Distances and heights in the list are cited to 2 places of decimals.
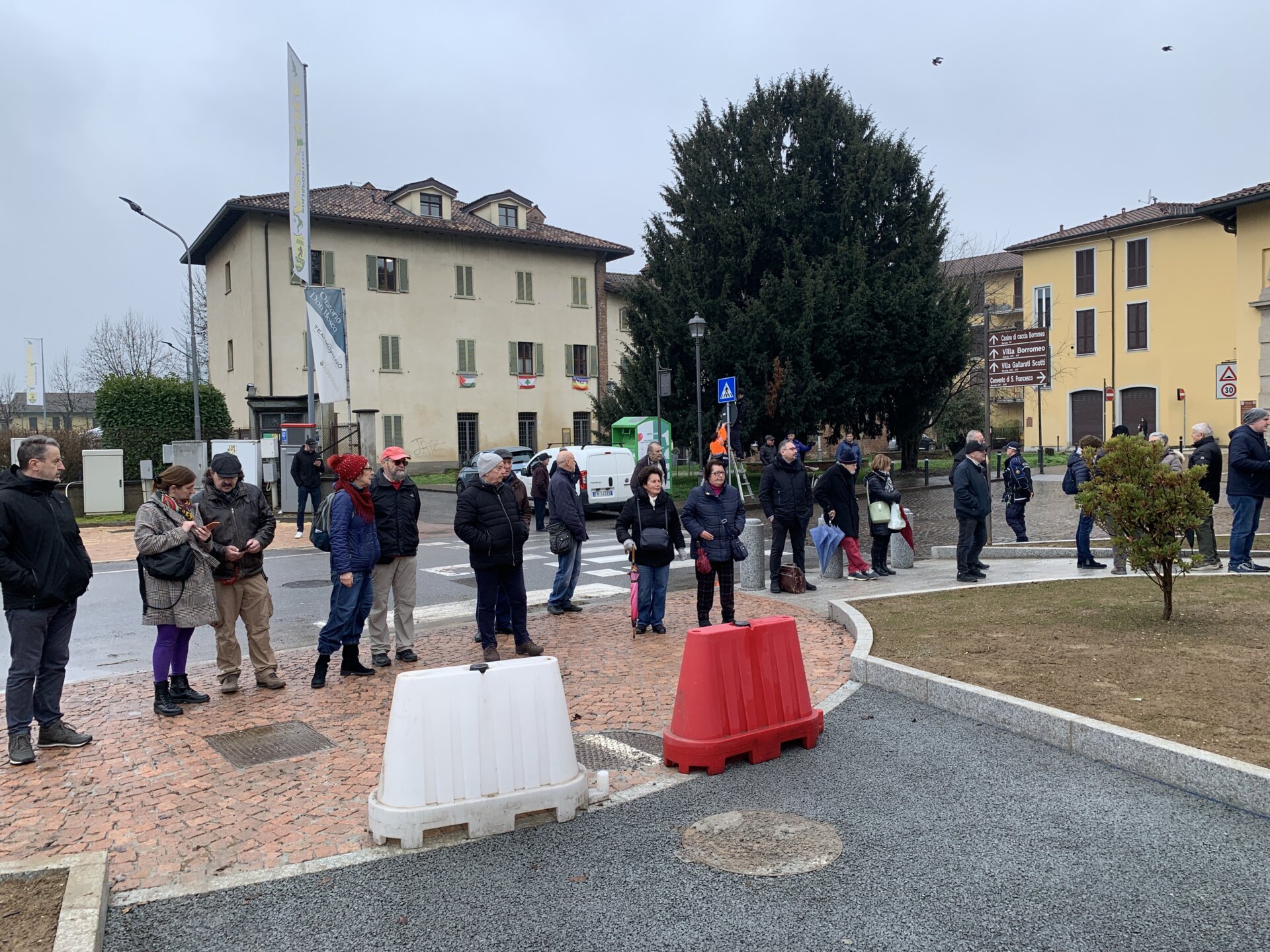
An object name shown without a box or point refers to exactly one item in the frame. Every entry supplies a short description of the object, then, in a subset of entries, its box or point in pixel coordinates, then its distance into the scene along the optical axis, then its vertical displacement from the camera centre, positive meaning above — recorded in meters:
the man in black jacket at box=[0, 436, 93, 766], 5.39 -0.68
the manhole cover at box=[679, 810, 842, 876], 3.89 -1.70
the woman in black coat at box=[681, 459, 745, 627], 8.69 -0.67
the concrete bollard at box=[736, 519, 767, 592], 11.38 -1.34
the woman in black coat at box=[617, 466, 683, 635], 8.84 -0.78
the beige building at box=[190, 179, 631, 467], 38.00 +6.69
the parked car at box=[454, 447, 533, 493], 26.35 -0.15
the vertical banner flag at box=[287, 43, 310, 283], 19.91 +6.57
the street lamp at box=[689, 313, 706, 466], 23.55 +3.23
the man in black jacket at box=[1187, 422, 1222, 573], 10.66 -0.39
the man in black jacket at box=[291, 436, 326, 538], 18.88 -0.14
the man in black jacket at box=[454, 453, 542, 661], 7.73 -0.64
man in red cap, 7.51 -0.72
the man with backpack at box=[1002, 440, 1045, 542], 14.84 -0.70
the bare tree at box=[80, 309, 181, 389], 58.12 +7.12
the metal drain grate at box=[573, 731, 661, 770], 5.23 -1.71
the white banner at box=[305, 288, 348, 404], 19.86 +2.63
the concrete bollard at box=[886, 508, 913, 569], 12.83 -1.42
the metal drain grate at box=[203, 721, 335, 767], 5.50 -1.71
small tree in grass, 7.30 -0.46
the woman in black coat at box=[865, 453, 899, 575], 11.77 -0.55
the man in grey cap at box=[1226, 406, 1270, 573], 9.82 -0.41
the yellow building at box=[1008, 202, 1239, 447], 46.69 +6.61
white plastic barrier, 4.16 -1.33
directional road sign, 13.88 +1.34
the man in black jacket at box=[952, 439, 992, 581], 11.05 -0.76
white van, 21.50 -0.42
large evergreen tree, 26.33 +5.25
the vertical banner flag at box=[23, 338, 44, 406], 50.44 +4.76
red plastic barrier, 5.06 -1.36
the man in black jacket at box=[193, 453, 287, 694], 6.78 -0.70
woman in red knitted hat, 7.14 -0.75
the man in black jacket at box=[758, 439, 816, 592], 11.11 -0.54
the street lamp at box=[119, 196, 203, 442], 27.50 +3.15
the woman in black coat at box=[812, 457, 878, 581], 11.57 -0.64
